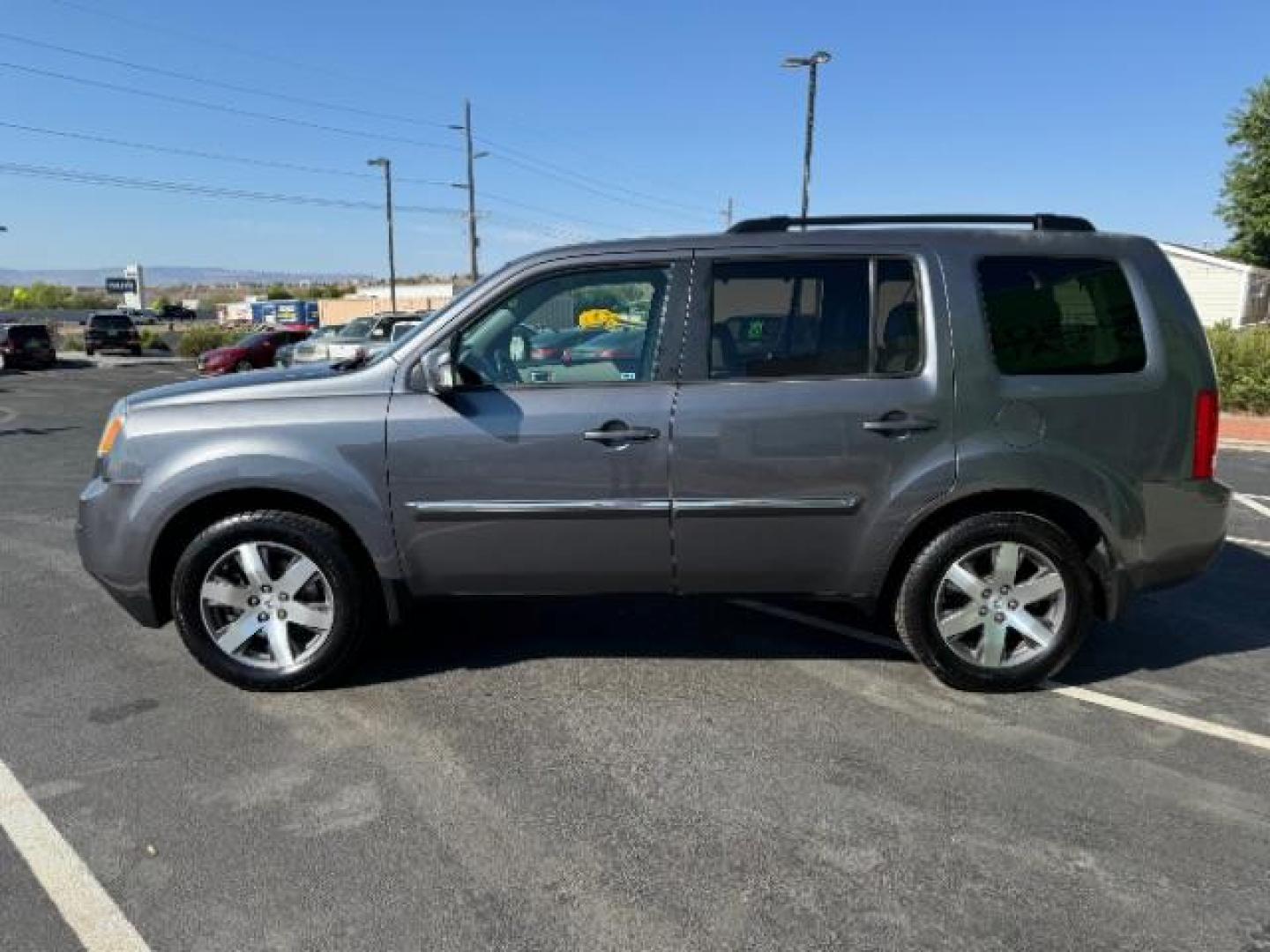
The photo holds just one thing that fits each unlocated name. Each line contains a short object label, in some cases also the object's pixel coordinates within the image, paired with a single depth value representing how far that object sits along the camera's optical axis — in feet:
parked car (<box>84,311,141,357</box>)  118.32
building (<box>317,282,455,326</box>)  218.38
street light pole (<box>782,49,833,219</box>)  78.48
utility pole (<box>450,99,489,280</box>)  129.90
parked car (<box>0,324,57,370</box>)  94.63
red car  78.38
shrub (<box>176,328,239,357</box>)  121.29
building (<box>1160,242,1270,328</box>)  87.81
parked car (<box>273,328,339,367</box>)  70.74
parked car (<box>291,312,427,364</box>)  66.44
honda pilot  11.63
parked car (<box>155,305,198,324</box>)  263.12
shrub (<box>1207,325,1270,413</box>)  44.65
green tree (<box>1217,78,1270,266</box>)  106.42
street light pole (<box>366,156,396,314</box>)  139.85
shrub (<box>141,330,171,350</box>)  131.34
